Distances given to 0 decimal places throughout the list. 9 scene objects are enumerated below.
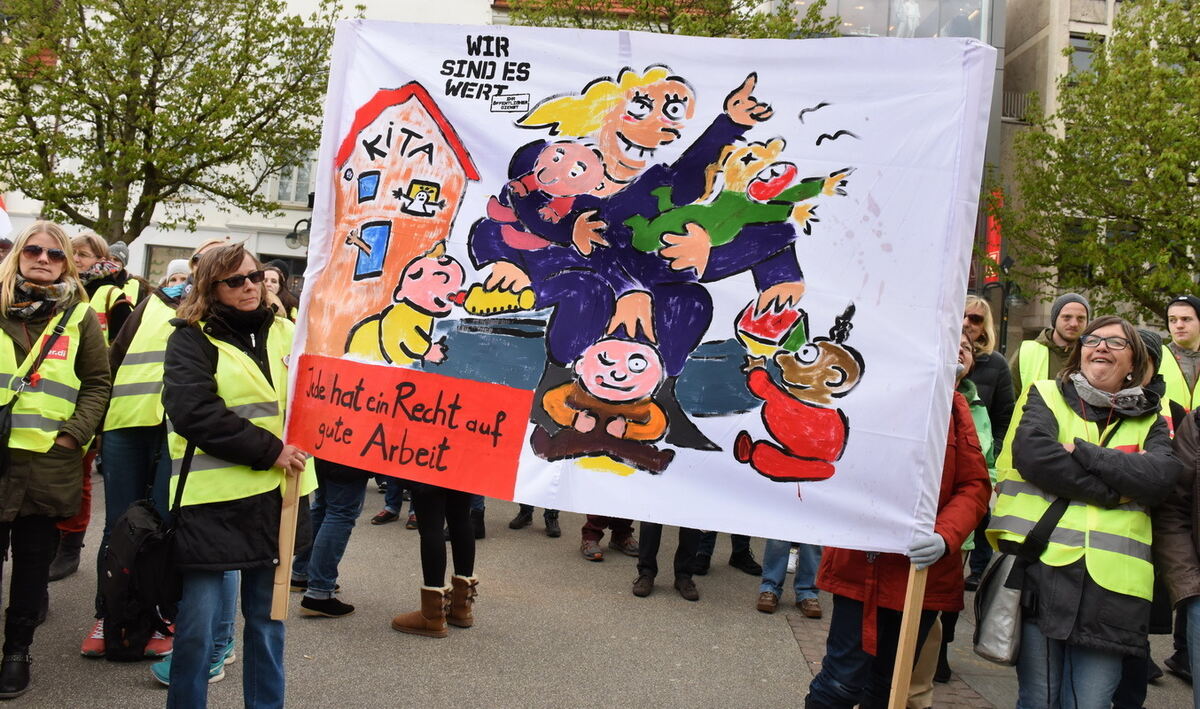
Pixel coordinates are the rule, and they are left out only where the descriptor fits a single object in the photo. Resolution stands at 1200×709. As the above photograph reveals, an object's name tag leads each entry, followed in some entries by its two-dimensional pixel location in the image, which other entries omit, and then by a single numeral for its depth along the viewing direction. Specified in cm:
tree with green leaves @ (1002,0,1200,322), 1561
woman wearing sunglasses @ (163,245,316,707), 331
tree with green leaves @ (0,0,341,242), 1759
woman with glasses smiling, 321
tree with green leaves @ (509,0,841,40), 1523
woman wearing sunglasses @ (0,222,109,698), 399
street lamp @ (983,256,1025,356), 1986
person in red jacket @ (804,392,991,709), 333
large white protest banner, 310
